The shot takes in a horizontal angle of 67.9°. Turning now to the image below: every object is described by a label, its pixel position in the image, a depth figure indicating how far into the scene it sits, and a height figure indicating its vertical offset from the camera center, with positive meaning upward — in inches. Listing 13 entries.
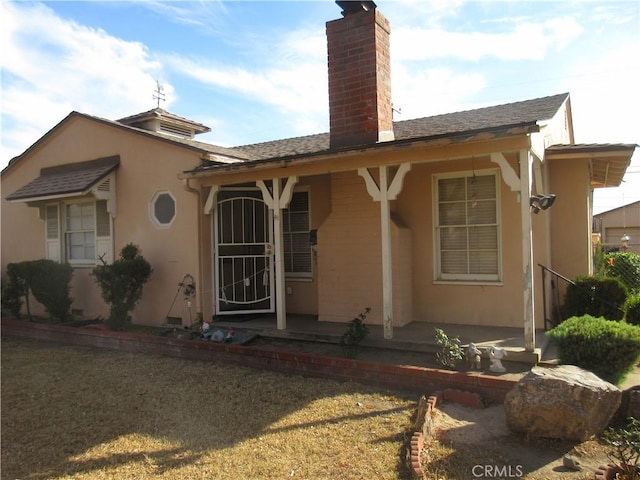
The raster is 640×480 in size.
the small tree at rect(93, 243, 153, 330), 320.5 -22.2
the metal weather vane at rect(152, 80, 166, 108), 558.9 +184.0
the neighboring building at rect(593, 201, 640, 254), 1307.8 +40.7
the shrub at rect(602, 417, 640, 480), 122.2 -57.7
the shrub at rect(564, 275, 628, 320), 263.1 -33.5
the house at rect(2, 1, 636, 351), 264.2 +23.3
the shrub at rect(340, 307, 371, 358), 238.8 -47.3
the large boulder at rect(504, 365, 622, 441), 152.0 -54.3
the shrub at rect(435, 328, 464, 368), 212.5 -49.9
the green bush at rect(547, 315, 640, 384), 181.6 -42.6
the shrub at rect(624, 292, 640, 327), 265.1 -41.8
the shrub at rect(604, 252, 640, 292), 412.8 -28.0
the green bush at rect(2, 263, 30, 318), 388.2 -32.3
